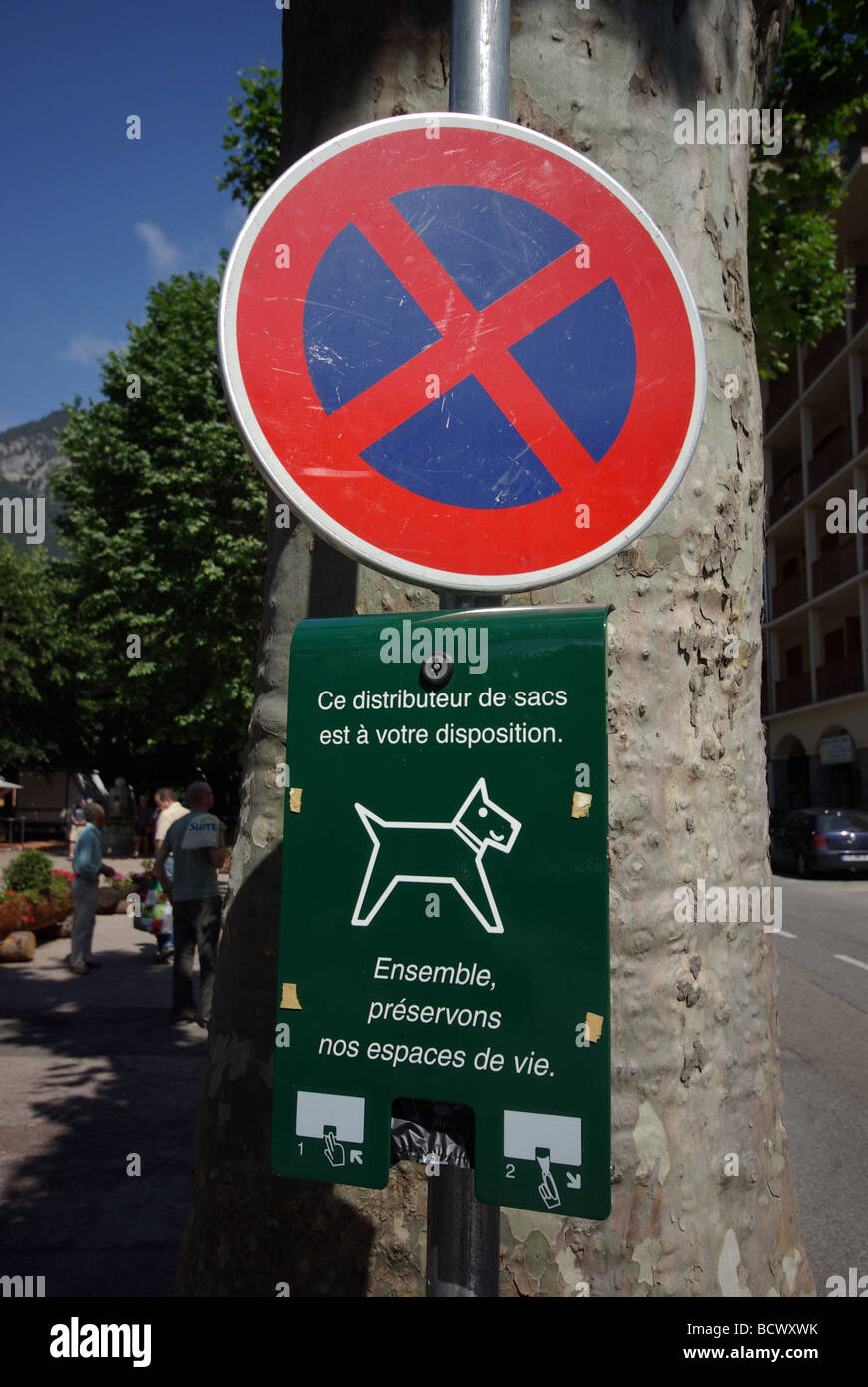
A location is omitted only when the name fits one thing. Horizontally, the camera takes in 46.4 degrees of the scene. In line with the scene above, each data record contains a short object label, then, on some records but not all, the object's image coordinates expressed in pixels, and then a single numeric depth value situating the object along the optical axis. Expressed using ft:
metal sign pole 4.50
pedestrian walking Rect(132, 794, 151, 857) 96.02
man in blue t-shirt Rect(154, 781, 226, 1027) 24.94
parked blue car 67.82
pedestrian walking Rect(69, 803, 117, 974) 32.42
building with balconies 100.22
